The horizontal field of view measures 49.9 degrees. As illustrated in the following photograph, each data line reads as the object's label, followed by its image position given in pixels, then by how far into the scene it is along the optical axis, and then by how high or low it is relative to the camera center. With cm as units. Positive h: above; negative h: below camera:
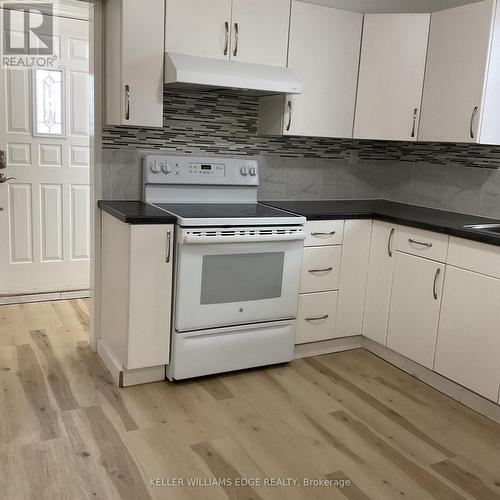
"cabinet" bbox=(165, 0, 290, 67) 275 +62
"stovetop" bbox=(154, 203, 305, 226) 263 -34
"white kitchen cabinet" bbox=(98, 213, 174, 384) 259 -74
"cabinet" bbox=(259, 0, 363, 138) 309 +46
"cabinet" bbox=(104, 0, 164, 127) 264 +41
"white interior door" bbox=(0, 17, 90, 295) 376 -23
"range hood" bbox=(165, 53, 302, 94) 266 +37
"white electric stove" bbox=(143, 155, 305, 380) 268 -64
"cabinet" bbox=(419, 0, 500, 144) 281 +46
